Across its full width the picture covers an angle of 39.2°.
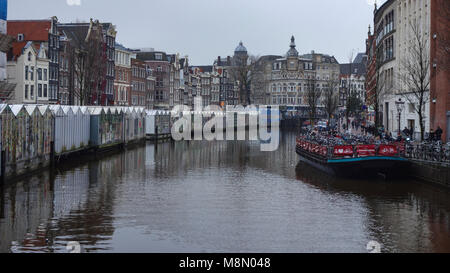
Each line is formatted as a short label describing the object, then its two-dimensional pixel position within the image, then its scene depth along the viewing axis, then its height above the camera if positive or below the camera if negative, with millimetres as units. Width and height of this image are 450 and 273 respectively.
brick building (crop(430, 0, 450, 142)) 36812 +3847
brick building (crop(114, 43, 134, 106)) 94562 +8621
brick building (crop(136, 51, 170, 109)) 114312 +11076
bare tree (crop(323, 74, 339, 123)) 95219 +6974
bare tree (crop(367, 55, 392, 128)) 53109 +4804
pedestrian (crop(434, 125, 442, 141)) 38812 -15
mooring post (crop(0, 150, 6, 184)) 27094 -1485
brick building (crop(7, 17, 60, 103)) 71062 +10761
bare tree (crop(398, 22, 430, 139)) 43609 +5214
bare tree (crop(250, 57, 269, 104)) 138750 +11371
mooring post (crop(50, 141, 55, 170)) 35350 -1261
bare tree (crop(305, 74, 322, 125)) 99462 +6293
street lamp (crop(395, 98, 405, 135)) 44781 +2096
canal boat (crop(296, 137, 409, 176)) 31531 -1374
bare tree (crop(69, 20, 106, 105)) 63719 +7579
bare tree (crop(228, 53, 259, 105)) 110438 +10186
